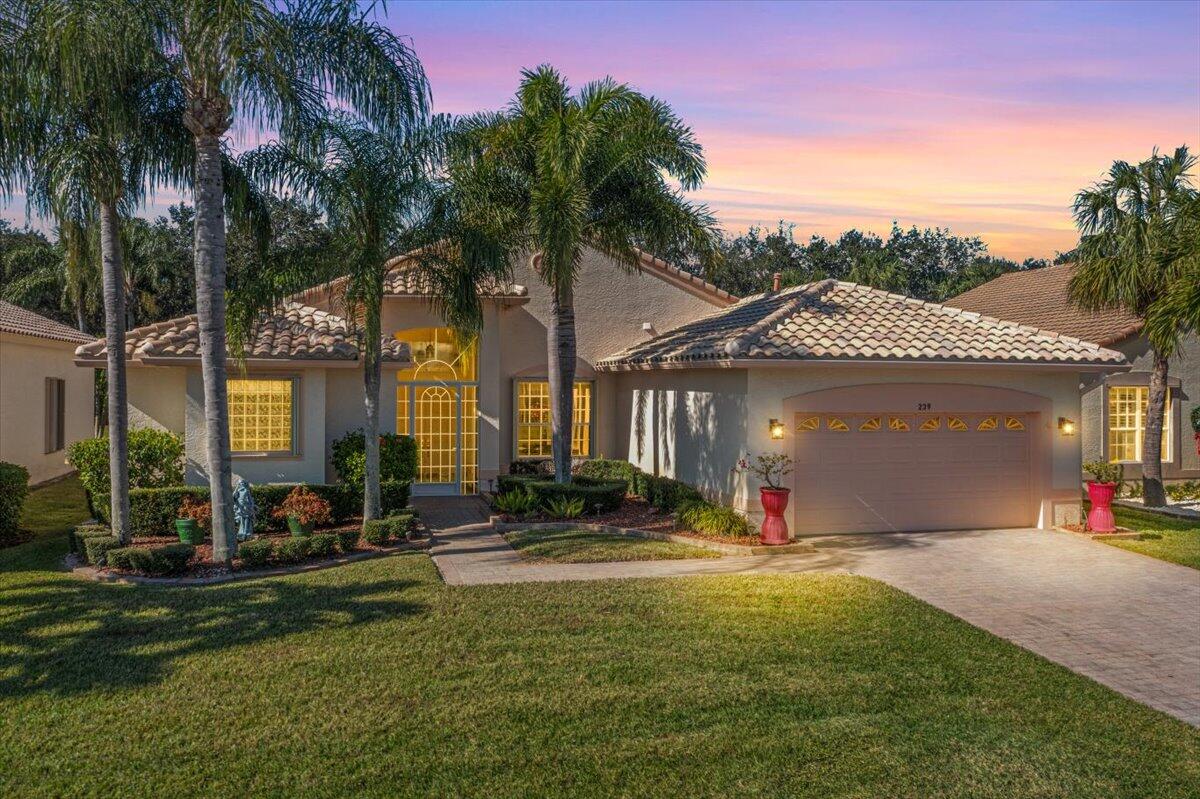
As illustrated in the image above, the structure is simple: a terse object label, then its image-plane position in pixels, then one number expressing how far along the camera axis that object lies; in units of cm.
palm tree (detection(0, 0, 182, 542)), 1136
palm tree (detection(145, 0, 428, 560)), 1159
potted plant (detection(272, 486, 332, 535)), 1486
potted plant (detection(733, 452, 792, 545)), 1466
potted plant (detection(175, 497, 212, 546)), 1382
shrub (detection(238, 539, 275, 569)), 1259
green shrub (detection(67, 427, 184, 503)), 1554
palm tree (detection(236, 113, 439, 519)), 1383
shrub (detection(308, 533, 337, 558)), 1314
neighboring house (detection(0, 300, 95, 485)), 2128
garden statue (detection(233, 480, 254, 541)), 1441
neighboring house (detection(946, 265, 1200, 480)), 2125
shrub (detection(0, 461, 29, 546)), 1514
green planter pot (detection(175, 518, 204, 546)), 1380
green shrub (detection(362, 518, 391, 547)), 1395
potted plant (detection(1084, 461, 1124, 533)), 1609
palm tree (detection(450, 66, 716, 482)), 1569
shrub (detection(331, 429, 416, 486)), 1642
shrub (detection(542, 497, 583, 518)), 1636
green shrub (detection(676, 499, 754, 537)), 1483
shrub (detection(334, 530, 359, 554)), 1352
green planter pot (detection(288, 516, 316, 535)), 1453
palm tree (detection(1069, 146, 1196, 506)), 1748
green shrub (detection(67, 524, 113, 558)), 1344
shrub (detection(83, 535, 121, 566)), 1270
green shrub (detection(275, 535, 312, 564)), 1287
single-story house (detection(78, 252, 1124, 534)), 1545
